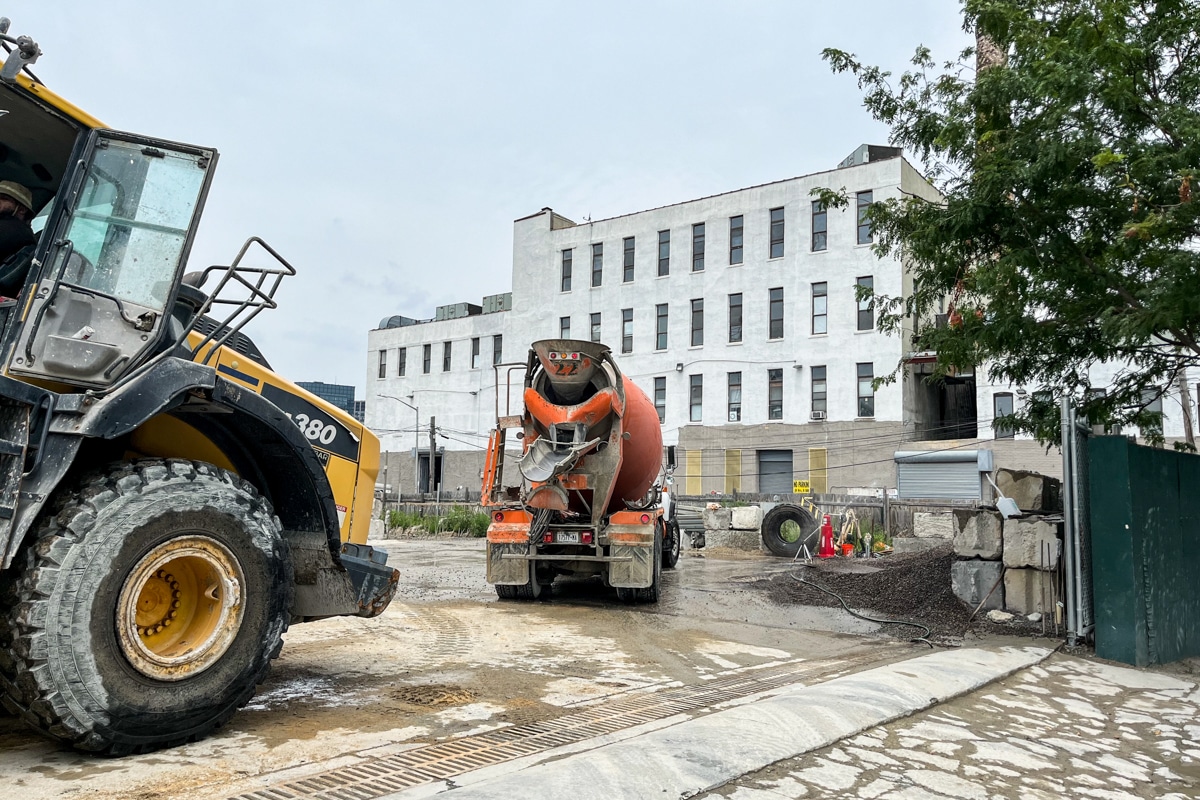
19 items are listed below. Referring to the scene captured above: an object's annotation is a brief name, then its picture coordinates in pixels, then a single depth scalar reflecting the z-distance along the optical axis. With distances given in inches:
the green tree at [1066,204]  291.0
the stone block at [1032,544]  353.1
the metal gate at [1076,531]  319.6
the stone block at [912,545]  786.2
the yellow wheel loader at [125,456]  150.4
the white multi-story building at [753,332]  1501.0
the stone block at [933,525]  798.5
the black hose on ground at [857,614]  363.9
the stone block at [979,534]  375.2
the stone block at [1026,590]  359.6
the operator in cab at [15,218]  172.4
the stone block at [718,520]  911.7
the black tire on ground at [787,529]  828.6
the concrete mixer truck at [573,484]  433.7
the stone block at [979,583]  380.8
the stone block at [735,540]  885.2
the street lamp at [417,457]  2092.8
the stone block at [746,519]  885.2
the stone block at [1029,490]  377.1
